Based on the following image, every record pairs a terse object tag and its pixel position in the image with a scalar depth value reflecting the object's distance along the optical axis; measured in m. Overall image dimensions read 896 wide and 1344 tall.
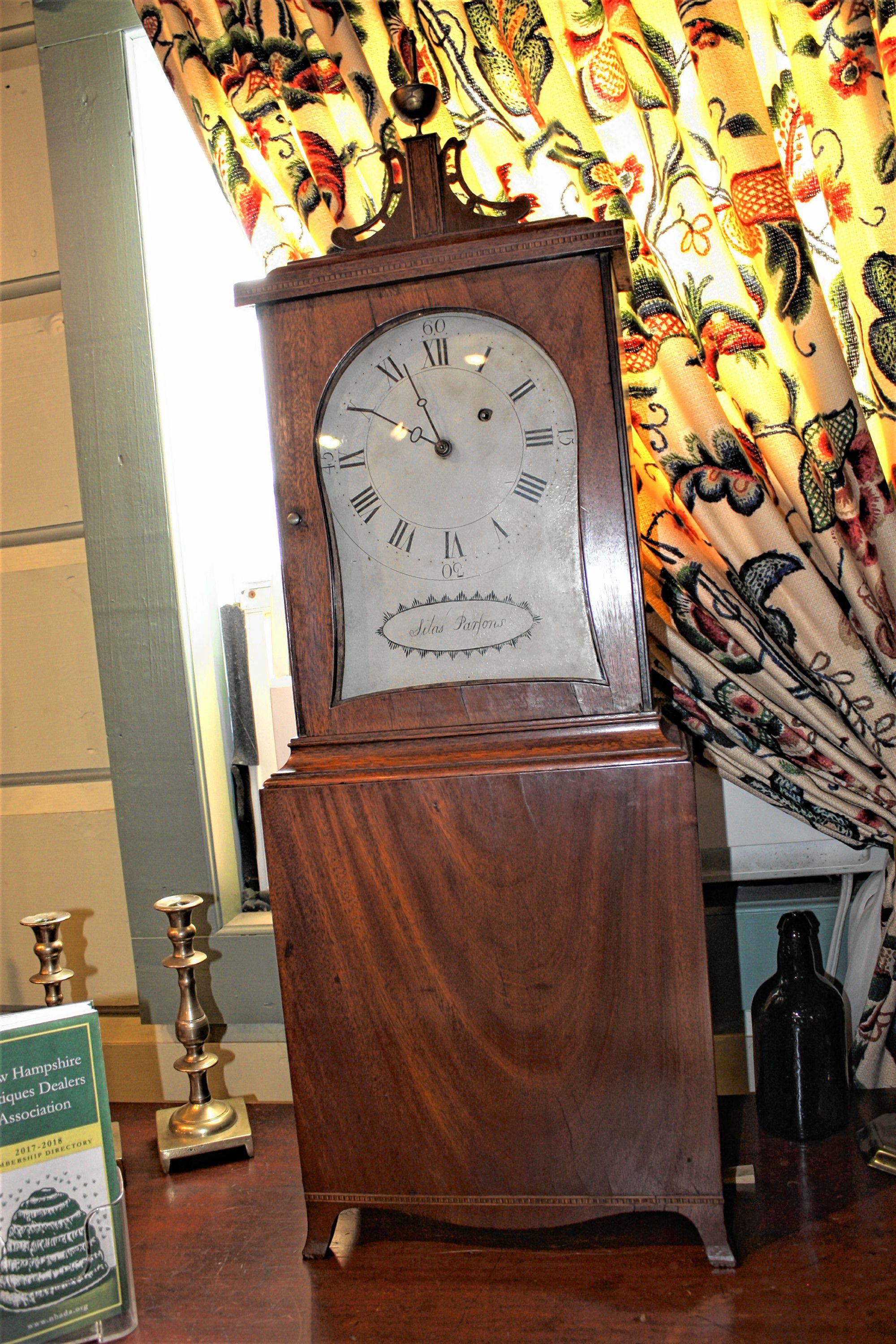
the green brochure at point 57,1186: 0.81
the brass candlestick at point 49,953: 1.08
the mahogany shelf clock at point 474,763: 0.85
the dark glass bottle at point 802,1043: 1.04
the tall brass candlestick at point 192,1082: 1.10
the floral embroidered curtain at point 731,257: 1.02
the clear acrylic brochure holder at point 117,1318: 0.84
